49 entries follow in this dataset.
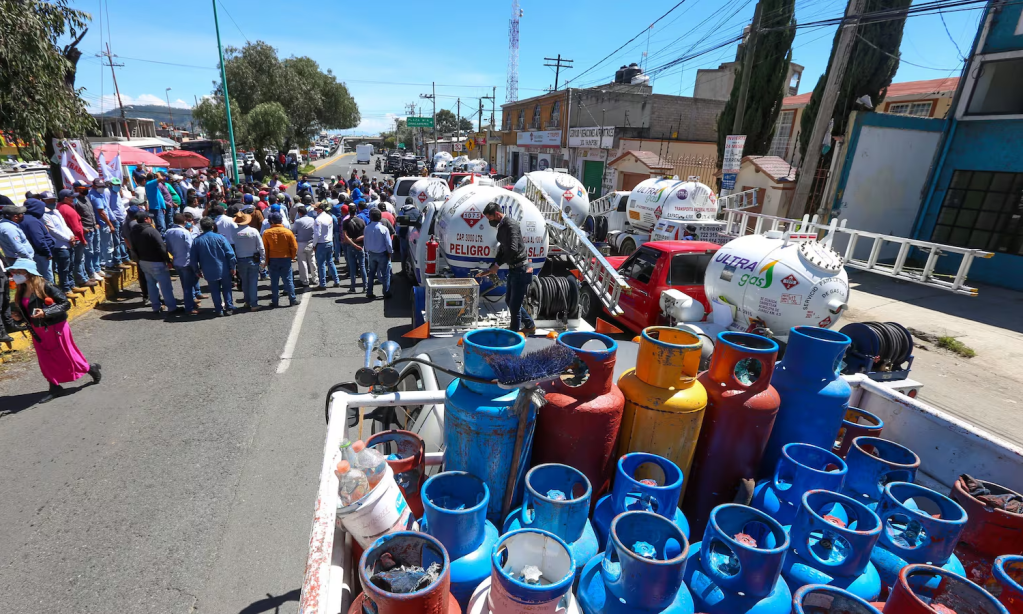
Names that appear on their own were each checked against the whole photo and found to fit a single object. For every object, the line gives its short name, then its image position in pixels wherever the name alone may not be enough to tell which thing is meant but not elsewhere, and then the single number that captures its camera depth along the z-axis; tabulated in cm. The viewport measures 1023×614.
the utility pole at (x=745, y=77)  1627
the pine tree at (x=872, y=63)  1566
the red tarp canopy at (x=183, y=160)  2557
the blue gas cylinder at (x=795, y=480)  232
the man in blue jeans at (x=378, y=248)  961
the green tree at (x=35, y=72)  747
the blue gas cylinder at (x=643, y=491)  216
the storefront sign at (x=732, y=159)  1465
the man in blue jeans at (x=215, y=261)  827
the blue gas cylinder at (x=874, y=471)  252
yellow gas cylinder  249
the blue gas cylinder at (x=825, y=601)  166
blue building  1200
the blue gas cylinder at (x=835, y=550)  188
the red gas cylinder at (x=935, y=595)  158
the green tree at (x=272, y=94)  3309
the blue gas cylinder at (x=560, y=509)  209
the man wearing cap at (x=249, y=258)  866
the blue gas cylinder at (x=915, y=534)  199
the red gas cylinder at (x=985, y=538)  215
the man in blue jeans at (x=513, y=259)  627
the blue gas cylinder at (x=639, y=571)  170
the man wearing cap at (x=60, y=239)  804
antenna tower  8388
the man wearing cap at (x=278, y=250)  891
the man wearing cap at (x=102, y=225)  1000
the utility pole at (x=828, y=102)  1070
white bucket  217
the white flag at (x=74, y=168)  1044
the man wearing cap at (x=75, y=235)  863
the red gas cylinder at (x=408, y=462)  267
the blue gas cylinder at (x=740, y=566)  176
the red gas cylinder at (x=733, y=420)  257
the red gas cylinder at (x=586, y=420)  246
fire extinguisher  758
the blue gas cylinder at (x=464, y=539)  204
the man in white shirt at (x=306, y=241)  1017
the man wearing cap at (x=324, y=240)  1029
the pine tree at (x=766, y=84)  2044
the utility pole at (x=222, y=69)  1788
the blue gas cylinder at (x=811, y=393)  282
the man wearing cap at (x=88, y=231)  926
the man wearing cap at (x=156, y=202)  1299
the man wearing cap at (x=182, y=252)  844
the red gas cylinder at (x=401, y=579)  163
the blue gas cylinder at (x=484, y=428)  241
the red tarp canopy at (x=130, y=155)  1586
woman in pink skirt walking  539
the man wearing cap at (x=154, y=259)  823
